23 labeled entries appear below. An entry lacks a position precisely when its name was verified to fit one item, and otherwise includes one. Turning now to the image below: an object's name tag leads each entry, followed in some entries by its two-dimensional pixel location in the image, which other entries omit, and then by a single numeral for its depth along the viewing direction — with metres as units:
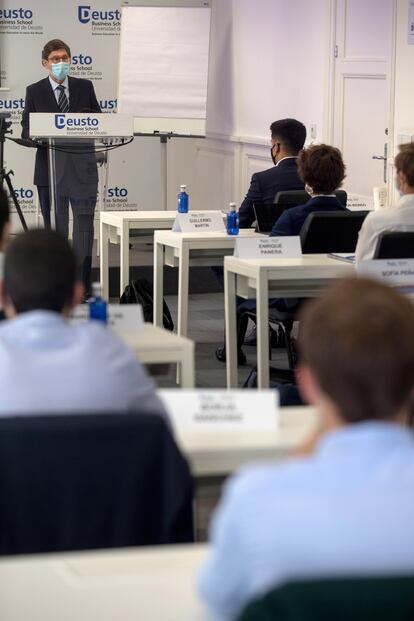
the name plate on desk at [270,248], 9.94
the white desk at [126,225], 13.20
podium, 13.88
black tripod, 16.08
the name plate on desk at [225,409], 4.37
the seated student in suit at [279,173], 12.94
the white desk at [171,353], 6.14
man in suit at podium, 14.18
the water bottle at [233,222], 11.80
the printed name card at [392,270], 8.19
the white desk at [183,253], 11.58
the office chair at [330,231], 10.43
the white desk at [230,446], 4.10
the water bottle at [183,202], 13.17
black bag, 12.55
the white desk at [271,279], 9.56
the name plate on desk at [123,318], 6.68
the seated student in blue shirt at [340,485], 2.40
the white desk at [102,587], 2.66
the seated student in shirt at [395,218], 9.21
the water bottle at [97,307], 6.48
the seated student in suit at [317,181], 10.82
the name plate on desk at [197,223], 11.98
